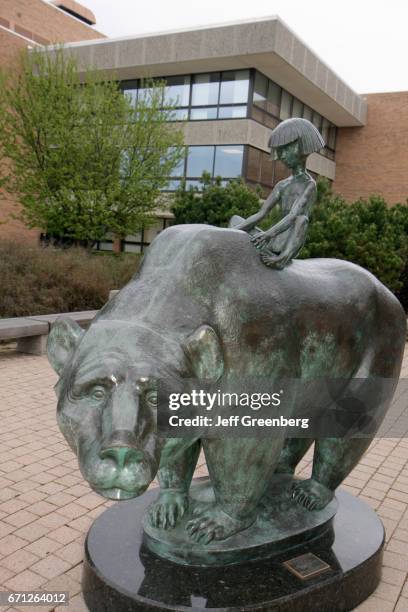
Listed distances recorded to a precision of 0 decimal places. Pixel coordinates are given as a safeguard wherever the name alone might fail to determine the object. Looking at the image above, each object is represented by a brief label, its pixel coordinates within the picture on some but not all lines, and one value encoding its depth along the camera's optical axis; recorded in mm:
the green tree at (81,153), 16828
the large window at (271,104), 22250
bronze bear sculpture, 1687
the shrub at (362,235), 13039
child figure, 2498
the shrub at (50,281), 10930
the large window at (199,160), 22922
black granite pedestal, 2422
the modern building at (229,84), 20953
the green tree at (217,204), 15312
